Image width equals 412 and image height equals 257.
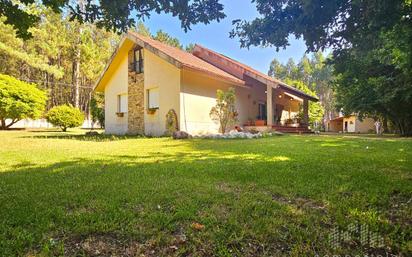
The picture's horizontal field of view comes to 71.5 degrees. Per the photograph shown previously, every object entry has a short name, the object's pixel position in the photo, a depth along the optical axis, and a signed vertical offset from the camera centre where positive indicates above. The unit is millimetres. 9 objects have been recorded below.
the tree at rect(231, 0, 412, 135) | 3363 +1293
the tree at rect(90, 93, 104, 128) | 22522 +1457
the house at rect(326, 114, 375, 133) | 35250 +144
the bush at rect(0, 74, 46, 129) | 20406 +2286
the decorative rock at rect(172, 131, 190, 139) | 12516 -273
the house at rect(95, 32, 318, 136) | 14734 +2292
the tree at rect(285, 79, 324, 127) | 37000 +2537
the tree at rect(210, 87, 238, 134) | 15125 +1016
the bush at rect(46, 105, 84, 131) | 21203 +1026
